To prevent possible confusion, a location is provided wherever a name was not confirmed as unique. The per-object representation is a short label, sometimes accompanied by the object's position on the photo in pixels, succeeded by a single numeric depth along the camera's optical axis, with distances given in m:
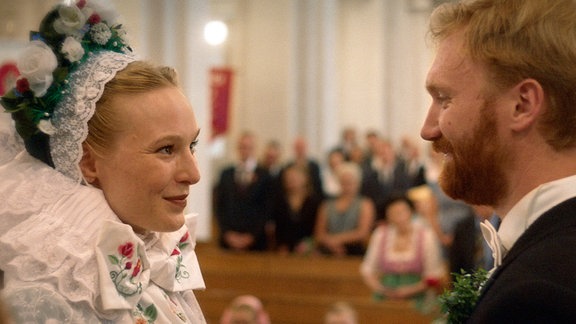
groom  1.61
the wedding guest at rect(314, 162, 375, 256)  8.07
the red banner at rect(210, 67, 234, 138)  11.94
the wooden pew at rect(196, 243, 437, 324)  7.99
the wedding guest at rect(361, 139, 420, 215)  9.14
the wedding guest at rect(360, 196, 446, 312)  6.88
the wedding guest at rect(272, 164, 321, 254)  8.64
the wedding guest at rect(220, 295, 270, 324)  5.34
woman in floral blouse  1.84
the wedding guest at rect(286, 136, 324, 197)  8.94
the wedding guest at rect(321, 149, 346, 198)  10.16
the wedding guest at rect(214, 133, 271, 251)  9.06
